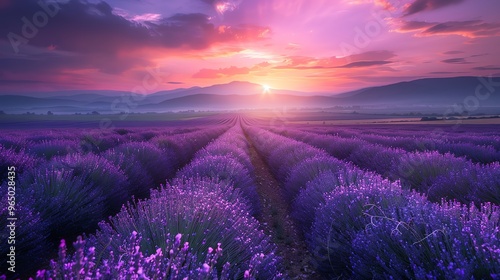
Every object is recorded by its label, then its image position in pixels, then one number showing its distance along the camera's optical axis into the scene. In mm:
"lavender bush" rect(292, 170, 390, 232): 3973
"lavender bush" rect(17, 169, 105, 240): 3721
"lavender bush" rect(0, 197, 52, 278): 2746
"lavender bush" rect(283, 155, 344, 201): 5493
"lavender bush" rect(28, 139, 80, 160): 7711
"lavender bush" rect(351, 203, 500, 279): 1641
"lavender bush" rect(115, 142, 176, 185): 7414
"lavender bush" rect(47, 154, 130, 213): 4918
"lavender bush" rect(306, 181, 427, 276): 2777
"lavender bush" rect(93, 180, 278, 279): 2163
